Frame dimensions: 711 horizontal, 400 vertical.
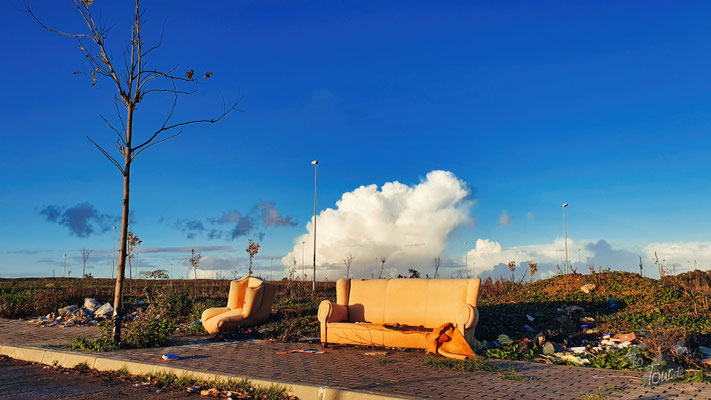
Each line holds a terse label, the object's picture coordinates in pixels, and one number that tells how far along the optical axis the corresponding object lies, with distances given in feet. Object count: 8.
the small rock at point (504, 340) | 32.19
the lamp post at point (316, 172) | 98.85
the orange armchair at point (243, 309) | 37.60
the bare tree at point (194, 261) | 89.12
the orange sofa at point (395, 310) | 29.78
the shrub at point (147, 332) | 31.42
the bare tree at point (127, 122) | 31.73
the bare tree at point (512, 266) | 97.59
